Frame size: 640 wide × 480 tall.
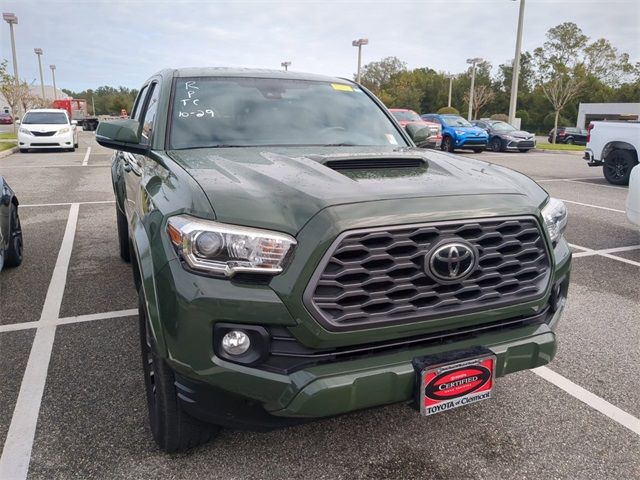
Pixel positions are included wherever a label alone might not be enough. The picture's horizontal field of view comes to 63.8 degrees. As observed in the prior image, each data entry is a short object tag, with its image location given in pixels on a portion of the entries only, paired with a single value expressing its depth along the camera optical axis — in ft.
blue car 65.72
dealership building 164.55
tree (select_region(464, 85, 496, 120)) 170.91
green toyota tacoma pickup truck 5.94
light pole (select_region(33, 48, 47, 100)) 164.66
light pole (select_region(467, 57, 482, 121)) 143.27
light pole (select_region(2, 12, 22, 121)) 99.76
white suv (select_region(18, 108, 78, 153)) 61.00
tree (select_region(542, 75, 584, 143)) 123.75
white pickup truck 35.53
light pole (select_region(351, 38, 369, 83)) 129.18
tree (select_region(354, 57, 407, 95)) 297.33
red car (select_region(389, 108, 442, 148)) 62.03
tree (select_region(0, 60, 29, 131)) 79.59
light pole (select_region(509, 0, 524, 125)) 82.17
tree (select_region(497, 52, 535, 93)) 229.66
